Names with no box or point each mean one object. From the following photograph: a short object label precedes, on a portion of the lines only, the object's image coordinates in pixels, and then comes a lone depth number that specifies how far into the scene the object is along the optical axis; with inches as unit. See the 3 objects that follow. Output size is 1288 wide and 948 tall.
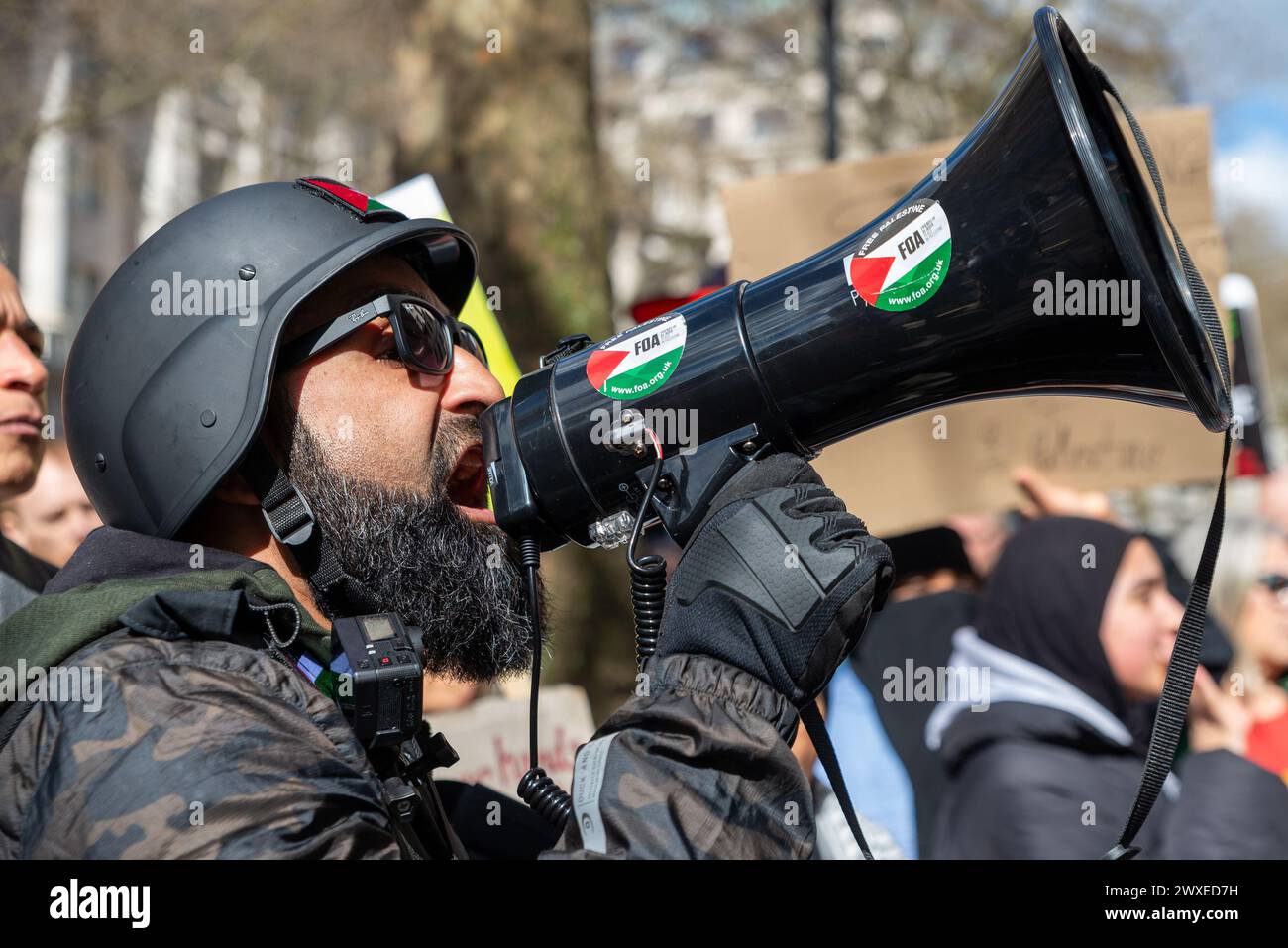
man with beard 52.0
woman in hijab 104.7
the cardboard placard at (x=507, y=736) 109.0
